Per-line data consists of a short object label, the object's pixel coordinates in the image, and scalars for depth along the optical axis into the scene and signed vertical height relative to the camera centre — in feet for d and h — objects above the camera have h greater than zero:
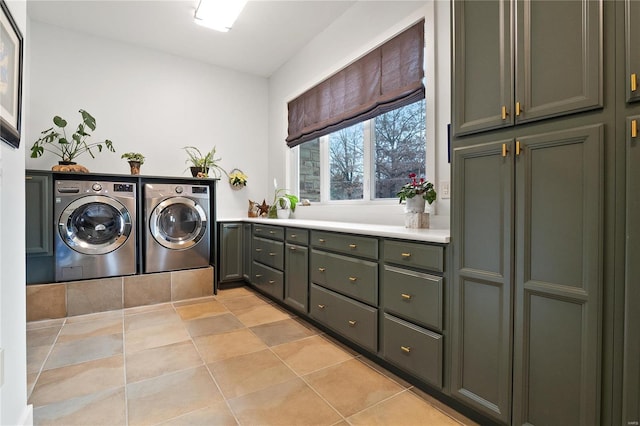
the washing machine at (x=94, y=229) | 9.58 -0.58
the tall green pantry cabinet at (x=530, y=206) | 3.73 +0.06
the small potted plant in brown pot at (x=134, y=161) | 11.28 +1.77
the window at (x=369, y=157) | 8.57 +1.71
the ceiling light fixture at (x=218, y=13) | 9.45 +6.15
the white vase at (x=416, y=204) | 7.07 +0.15
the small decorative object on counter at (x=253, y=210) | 14.66 +0.04
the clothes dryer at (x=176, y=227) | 10.90 -0.56
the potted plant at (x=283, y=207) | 13.02 +0.16
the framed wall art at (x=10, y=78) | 3.92 +1.78
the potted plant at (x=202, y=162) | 12.52 +2.03
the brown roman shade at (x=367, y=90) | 7.98 +3.69
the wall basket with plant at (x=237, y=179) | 14.32 +1.43
